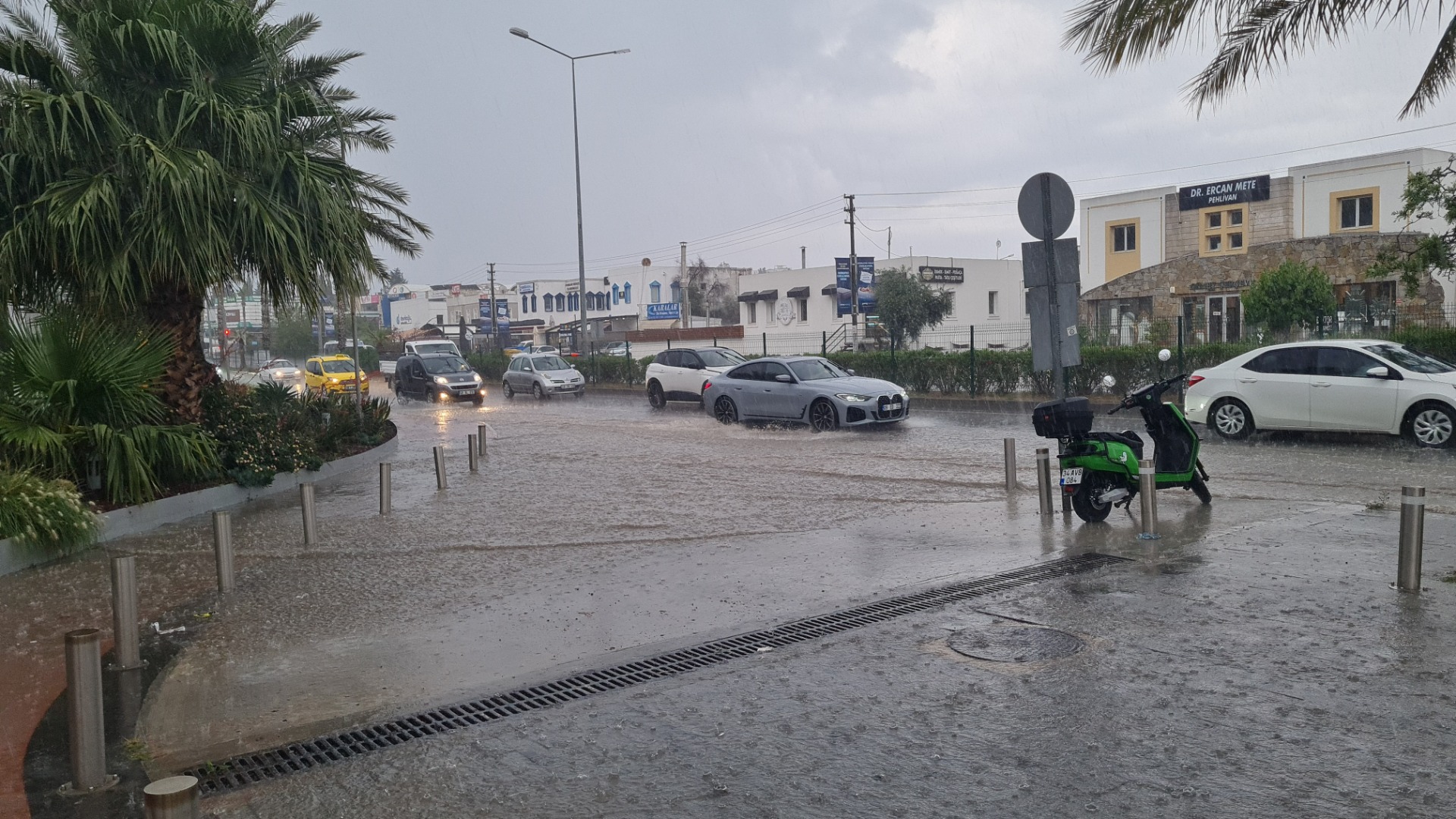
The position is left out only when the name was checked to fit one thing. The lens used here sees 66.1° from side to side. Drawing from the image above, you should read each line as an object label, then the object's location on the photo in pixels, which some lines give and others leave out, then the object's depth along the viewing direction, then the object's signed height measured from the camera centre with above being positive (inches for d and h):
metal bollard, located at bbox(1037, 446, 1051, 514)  407.8 -48.0
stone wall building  1440.7 +177.4
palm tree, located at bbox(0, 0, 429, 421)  440.1 +84.2
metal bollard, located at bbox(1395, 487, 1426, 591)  277.3 -49.8
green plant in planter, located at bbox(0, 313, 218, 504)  402.3 -10.6
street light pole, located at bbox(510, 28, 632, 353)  1497.3 +148.9
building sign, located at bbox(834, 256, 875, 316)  1964.8 +120.3
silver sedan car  793.6 -29.4
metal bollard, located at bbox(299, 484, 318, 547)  400.2 -53.2
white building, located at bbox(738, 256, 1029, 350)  2381.9 +130.1
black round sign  408.5 +53.8
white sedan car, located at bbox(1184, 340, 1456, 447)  569.6 -27.9
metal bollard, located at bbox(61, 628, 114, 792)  181.2 -54.3
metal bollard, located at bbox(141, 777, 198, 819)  135.0 -51.3
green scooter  382.3 -36.8
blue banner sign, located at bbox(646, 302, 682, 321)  2908.5 +128.4
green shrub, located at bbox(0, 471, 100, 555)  357.1 -43.8
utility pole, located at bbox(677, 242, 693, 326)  2591.0 +191.2
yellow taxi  1473.9 -2.2
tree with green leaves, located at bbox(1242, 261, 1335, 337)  1259.8 +52.0
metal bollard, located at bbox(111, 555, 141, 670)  253.4 -53.9
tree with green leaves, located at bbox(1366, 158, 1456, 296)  734.5 +62.3
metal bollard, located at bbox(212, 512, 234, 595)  329.7 -51.4
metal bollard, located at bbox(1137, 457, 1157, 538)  355.3 -46.6
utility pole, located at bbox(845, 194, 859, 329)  1964.8 +123.4
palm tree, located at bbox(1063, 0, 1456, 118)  369.7 +106.5
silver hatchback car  1365.7 -15.8
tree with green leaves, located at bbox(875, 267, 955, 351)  2062.0 +88.3
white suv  1110.4 -11.2
